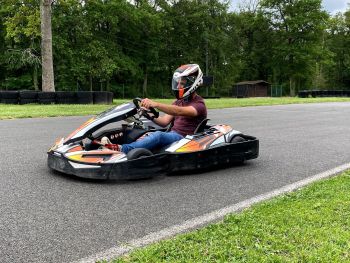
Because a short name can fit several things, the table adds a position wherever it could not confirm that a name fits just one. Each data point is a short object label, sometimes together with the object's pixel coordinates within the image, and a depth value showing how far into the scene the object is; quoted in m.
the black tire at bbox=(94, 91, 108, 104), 18.98
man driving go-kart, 4.91
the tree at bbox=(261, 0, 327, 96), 50.91
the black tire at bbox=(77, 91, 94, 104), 18.69
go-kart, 4.44
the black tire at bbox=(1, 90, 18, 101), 17.59
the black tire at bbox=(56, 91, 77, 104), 18.36
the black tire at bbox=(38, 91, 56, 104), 18.05
